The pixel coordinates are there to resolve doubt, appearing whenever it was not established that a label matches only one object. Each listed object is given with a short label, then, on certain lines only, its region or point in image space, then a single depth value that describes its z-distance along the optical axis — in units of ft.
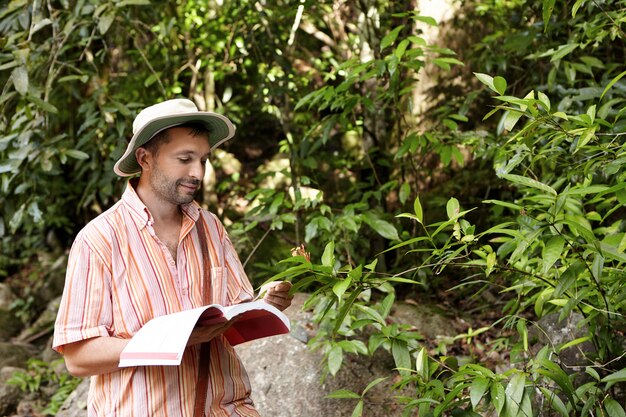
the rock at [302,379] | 13.29
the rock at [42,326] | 23.15
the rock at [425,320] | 16.03
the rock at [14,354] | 20.71
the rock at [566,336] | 11.72
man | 7.57
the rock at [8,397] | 18.63
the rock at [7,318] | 23.57
